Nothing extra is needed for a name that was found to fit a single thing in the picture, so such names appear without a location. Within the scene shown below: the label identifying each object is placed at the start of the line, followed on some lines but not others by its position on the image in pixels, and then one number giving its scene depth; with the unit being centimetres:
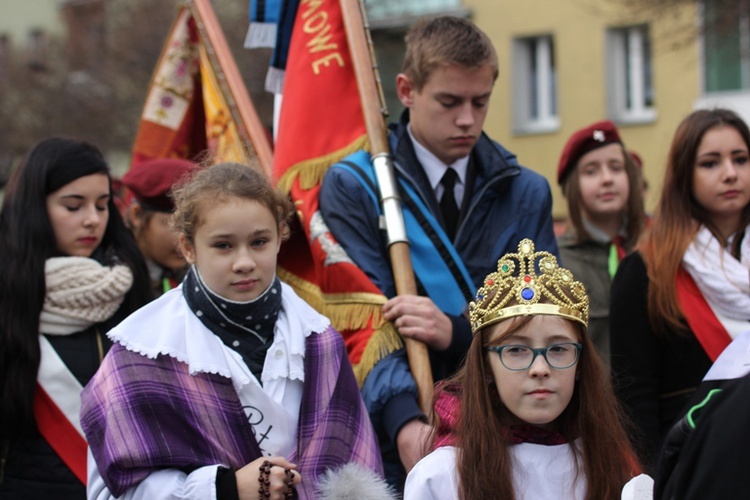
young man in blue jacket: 820
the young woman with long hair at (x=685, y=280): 836
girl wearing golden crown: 611
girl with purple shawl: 644
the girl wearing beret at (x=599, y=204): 1095
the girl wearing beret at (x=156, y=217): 1037
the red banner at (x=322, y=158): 809
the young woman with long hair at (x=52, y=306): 823
